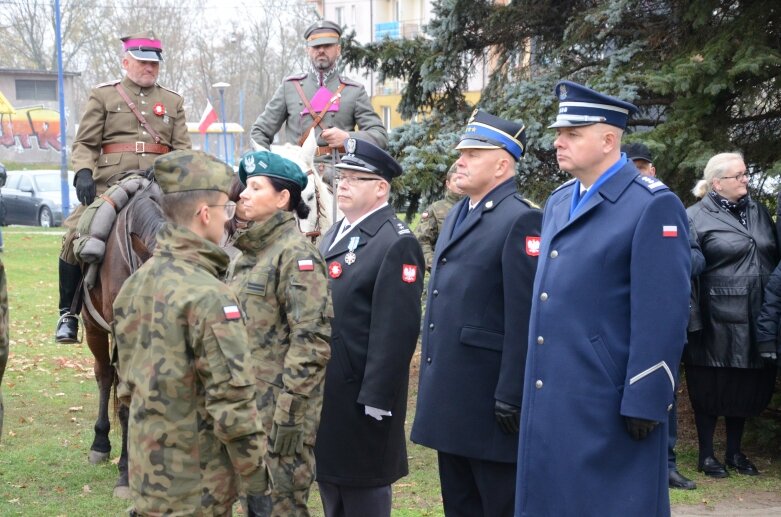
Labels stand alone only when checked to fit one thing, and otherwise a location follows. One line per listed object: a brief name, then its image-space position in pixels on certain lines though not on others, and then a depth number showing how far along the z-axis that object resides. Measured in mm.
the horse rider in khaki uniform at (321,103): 8562
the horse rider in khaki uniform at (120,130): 7883
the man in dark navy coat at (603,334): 3881
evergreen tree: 8000
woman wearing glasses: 7371
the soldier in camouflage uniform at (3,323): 4543
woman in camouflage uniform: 4398
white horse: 7227
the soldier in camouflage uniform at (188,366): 3518
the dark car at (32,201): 30266
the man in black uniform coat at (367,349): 4723
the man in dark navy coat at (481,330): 4641
